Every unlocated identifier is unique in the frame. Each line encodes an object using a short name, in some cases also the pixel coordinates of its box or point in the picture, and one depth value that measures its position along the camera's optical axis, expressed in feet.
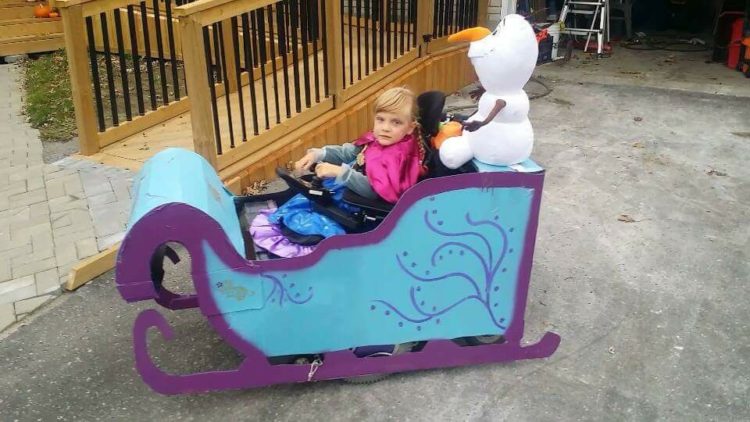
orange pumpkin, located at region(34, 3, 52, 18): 26.84
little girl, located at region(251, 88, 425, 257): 9.22
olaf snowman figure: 8.46
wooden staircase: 26.12
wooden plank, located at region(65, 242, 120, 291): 11.45
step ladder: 28.76
